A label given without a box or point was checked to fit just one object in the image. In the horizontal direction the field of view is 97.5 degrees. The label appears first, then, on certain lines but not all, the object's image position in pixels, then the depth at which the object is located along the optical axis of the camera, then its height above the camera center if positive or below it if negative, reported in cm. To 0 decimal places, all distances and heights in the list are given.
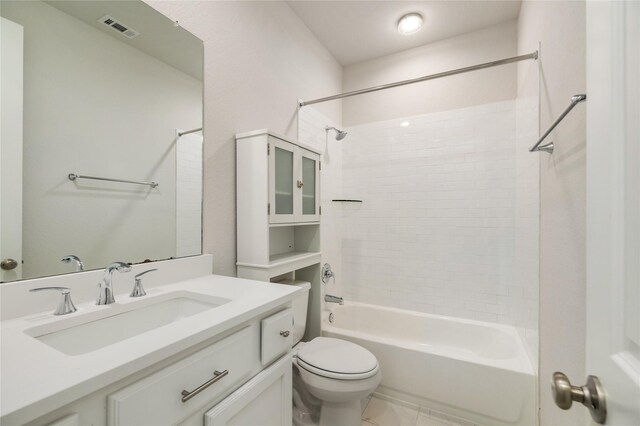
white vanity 49 -34
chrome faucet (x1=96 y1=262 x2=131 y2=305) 92 -23
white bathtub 153 -96
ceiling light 209 +145
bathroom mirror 84 +28
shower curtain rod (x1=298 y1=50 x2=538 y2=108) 155 +88
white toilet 140 -82
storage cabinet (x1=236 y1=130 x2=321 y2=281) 145 +10
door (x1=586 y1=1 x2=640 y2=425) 36 +1
